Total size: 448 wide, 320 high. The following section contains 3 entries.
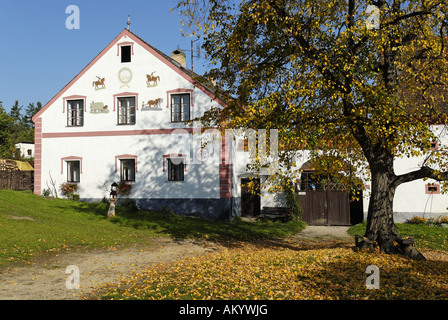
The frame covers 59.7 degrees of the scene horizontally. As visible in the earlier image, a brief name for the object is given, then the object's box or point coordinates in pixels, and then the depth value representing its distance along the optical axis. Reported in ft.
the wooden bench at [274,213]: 74.13
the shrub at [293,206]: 72.95
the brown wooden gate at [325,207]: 72.59
